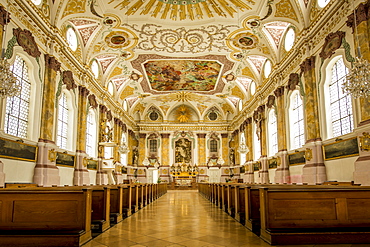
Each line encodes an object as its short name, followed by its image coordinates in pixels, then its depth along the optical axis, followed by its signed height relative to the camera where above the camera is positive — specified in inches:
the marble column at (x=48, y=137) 459.8 +58.2
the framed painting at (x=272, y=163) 701.9 +21.8
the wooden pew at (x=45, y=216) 184.2 -26.7
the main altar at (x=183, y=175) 1202.7 -9.2
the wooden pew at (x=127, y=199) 337.4 -29.9
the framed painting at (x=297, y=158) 552.4 +26.2
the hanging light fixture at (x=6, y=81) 253.6 +78.1
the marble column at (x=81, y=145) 609.2 +60.3
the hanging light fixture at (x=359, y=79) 275.4 +84.6
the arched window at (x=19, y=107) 418.2 +94.8
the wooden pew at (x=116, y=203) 283.9 -29.9
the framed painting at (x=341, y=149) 397.2 +32.2
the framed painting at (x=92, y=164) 689.3 +21.1
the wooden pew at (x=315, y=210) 191.0 -24.0
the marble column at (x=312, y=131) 482.9 +68.2
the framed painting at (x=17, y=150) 376.8 +31.2
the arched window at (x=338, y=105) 439.5 +99.9
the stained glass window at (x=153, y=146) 1291.8 +113.7
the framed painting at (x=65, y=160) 537.9 +25.2
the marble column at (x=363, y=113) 352.5 +68.6
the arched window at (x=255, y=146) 915.2 +80.2
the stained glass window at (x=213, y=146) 1301.7 +113.4
